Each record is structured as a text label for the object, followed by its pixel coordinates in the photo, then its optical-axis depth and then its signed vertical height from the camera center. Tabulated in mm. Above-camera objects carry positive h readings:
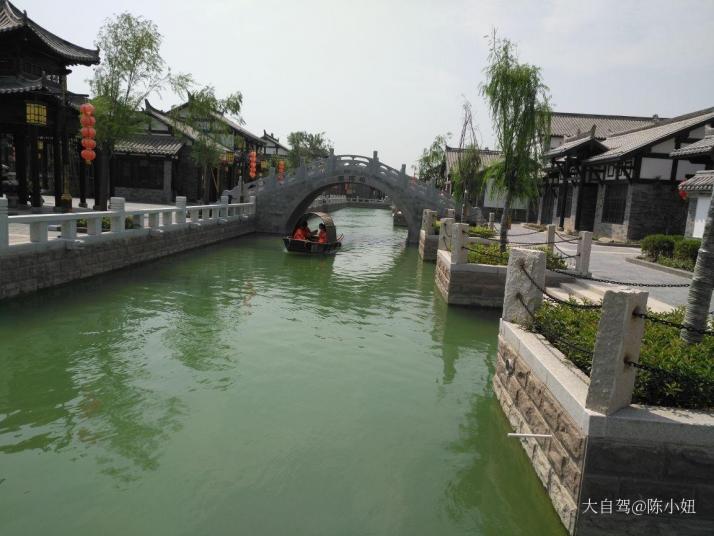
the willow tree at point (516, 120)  13820 +2347
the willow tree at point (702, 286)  5051 -616
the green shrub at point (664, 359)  4211 -1248
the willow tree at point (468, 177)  25828 +1456
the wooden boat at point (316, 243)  21078 -1858
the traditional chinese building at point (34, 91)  18203 +3025
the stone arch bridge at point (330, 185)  27172 +486
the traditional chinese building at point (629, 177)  20641 +1583
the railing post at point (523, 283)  6430 -904
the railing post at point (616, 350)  3969 -1010
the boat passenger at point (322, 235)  21734 -1535
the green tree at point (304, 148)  58344 +5700
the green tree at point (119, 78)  22406 +4501
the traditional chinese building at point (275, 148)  58716 +5269
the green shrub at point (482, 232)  17902 -868
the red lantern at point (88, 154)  17838 +953
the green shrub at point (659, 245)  13992 -736
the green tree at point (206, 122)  27203 +3550
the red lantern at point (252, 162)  33538 +1931
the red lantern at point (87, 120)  17609 +2055
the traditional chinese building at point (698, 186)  14297 +890
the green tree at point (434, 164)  47688 +3721
